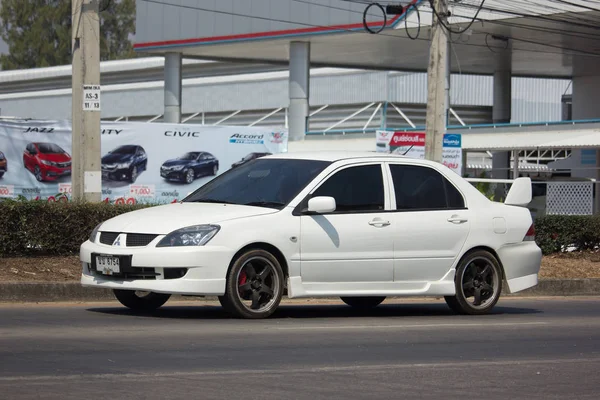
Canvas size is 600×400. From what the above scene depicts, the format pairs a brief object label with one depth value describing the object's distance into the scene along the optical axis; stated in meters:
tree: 95.25
